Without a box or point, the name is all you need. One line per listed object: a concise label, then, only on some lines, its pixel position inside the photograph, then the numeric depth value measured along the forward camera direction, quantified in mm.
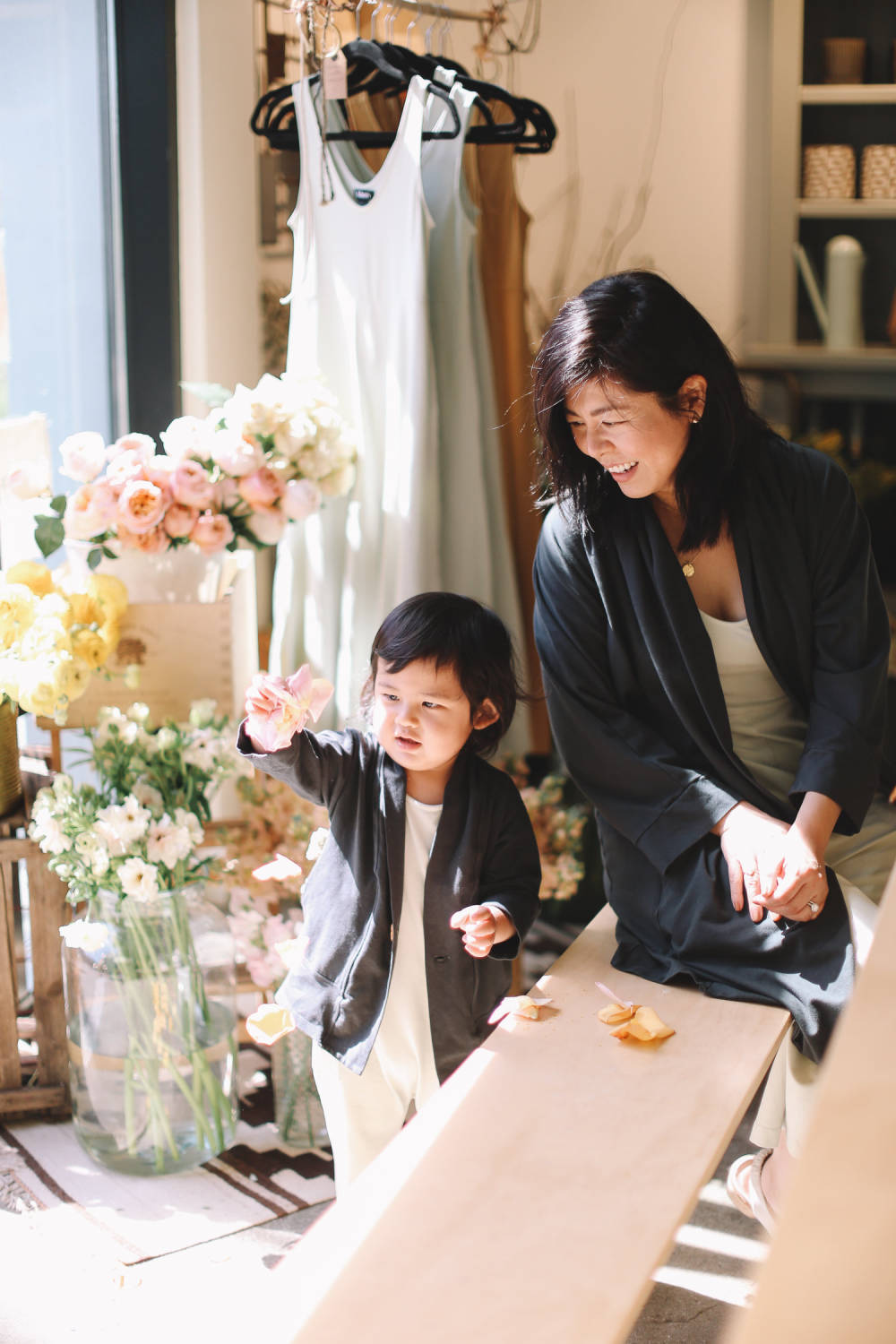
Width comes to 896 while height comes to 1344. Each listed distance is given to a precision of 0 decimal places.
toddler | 1545
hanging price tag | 1991
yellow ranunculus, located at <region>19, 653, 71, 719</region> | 1715
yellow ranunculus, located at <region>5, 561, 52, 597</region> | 1855
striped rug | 1858
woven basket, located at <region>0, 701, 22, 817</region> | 1995
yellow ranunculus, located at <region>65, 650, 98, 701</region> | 1747
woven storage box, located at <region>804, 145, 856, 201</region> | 3168
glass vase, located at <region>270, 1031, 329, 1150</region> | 2043
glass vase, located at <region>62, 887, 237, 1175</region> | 1919
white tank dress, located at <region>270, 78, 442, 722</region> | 2072
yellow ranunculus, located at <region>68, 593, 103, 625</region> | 1829
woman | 1492
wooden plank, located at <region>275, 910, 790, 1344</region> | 997
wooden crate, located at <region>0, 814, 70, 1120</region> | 2033
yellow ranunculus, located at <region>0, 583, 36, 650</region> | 1777
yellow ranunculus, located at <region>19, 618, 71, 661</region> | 1752
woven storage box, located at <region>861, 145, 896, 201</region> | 3170
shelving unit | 3115
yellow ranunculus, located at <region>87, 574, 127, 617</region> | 1856
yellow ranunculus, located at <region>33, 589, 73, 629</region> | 1794
